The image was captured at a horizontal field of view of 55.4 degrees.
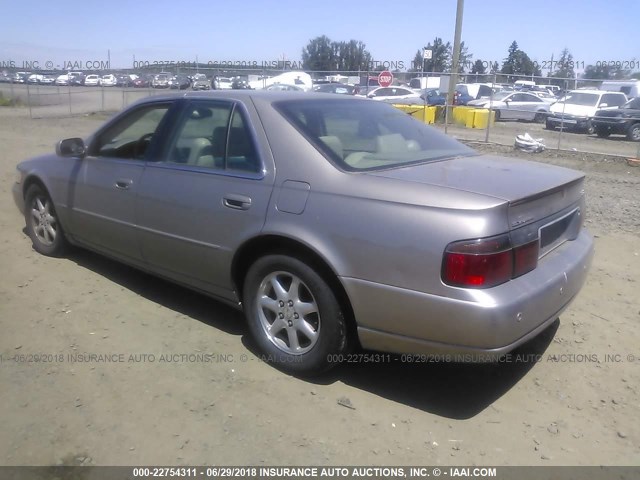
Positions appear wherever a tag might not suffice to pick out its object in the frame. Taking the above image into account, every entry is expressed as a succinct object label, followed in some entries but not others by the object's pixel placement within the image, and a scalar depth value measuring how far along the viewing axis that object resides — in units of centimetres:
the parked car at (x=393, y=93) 2620
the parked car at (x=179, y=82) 2971
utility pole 2043
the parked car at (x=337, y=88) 2489
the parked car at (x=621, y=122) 1858
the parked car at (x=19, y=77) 4866
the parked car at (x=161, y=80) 3164
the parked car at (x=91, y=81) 4869
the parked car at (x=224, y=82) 2823
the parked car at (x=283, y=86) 2486
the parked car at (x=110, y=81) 4626
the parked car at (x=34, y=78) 4652
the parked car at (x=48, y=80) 4922
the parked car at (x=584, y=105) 2019
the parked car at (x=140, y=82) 3629
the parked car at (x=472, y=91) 3108
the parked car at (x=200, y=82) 3014
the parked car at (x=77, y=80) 4875
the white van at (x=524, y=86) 3482
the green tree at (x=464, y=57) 5392
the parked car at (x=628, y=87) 2698
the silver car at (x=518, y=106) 2498
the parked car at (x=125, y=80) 3392
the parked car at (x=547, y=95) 2701
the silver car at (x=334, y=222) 288
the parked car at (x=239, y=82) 2888
